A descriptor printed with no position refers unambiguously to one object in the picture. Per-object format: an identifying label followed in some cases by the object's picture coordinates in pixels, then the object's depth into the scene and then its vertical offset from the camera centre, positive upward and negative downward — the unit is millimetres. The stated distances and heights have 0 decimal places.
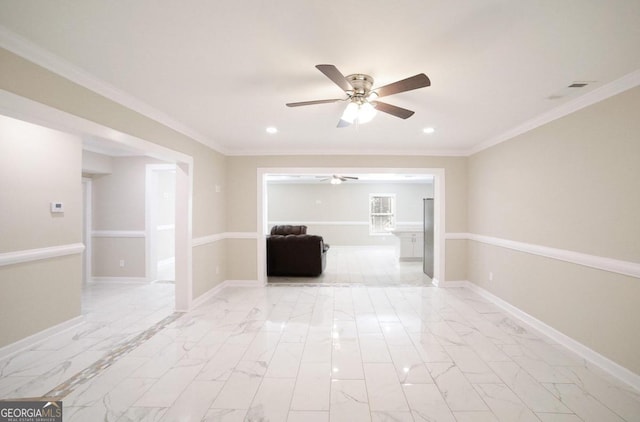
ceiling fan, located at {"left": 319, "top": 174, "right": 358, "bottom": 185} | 7711 +917
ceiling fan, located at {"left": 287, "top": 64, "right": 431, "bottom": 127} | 1942 +858
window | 9938 -131
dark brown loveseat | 5539 -934
